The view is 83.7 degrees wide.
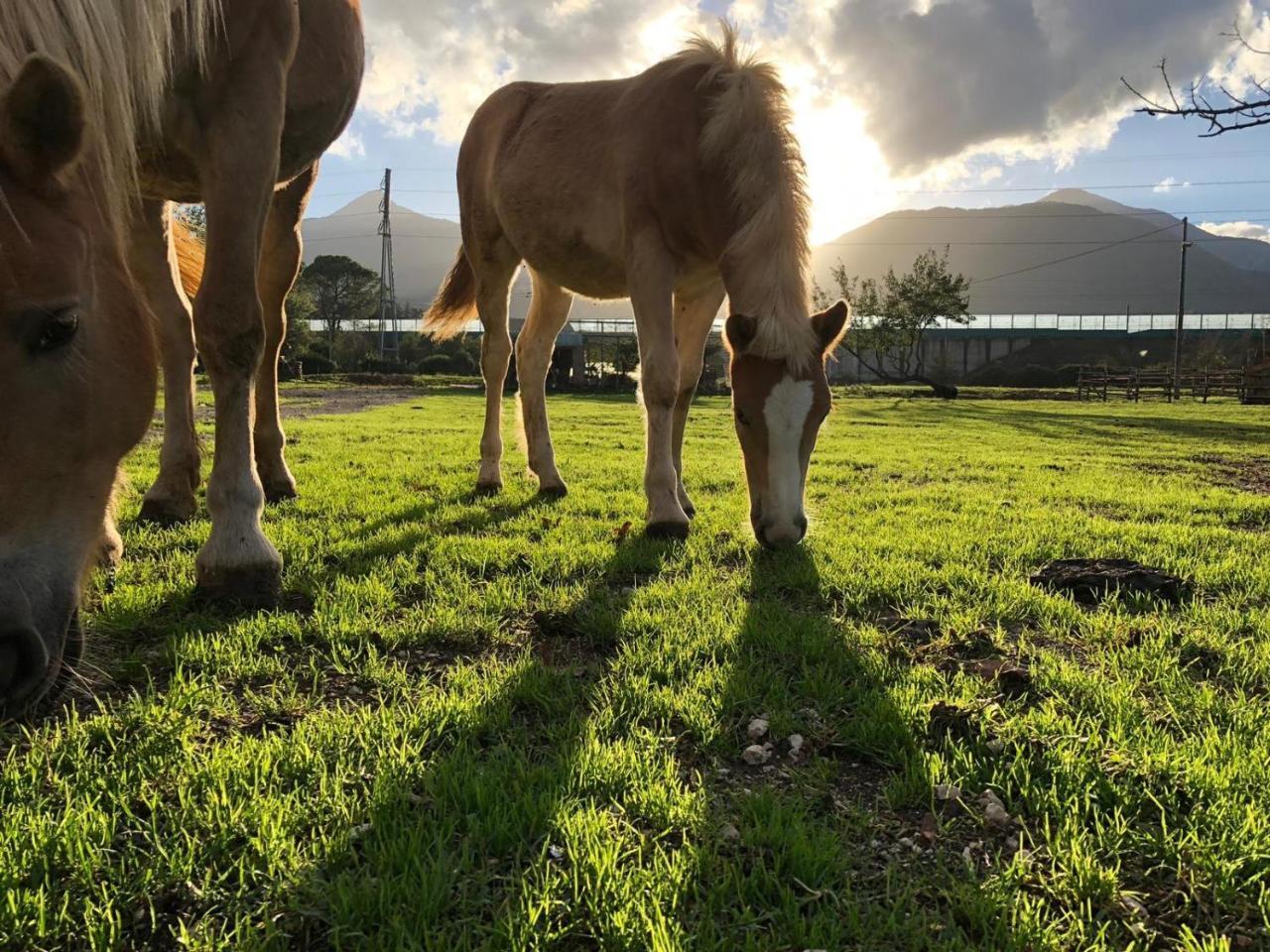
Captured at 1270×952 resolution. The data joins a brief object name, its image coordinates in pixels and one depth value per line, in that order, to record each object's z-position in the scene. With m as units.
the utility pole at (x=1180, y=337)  32.03
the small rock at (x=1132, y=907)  1.24
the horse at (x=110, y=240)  1.58
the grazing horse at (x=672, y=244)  3.59
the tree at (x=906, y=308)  41.97
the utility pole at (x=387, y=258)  47.72
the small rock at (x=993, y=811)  1.49
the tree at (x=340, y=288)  72.56
